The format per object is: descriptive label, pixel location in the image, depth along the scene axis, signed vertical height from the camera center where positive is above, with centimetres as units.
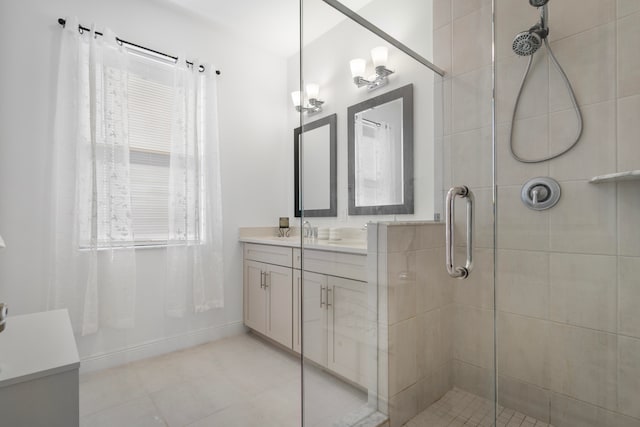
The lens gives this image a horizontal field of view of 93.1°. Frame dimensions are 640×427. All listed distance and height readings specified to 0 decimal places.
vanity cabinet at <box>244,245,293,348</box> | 233 -66
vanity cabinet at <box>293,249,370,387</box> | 137 -48
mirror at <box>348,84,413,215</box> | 139 +26
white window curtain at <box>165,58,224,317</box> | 245 +13
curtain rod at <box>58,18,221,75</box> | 203 +129
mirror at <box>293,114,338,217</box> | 141 +20
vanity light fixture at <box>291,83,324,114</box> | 142 +54
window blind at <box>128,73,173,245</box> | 234 +47
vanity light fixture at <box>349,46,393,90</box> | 138 +67
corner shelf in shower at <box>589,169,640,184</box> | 108 +13
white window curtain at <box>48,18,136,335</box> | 200 +19
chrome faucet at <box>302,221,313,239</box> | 142 -8
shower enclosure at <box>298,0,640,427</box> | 125 -10
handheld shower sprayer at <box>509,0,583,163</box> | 132 +76
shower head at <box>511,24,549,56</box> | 136 +78
